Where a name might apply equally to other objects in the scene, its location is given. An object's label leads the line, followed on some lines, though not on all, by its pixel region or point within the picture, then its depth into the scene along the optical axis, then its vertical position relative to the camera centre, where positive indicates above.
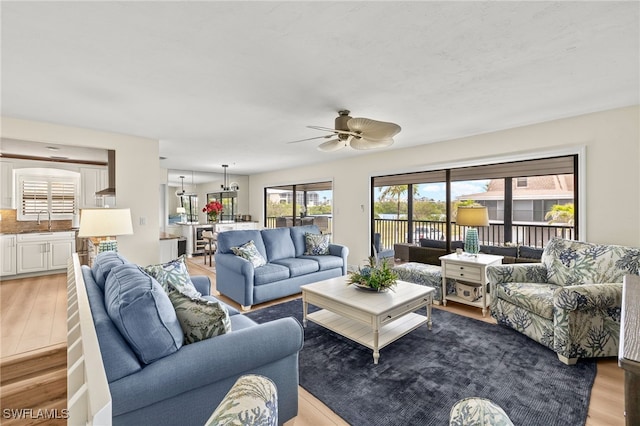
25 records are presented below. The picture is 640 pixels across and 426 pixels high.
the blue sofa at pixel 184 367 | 1.17 -0.72
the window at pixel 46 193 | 5.01 +0.37
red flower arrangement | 7.35 +0.09
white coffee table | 2.42 -0.91
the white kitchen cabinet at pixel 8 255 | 4.27 -0.63
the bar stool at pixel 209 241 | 6.45 -0.66
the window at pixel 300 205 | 6.90 +0.18
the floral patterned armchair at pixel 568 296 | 2.31 -0.77
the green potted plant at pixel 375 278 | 2.82 -0.67
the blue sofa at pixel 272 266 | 3.68 -0.78
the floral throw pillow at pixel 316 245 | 4.81 -0.56
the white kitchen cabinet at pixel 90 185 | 5.49 +0.55
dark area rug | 1.81 -1.26
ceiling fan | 2.53 +0.75
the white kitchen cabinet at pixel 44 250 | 4.43 -0.61
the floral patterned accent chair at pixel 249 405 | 0.52 -0.38
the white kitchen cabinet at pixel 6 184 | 4.85 +0.49
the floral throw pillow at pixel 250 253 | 3.91 -0.58
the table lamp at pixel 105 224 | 2.95 -0.12
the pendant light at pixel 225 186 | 7.17 +0.72
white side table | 3.42 -0.74
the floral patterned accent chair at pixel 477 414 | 0.52 -0.38
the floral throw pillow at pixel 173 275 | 2.11 -0.48
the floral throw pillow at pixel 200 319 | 1.48 -0.57
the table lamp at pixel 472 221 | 3.66 -0.12
